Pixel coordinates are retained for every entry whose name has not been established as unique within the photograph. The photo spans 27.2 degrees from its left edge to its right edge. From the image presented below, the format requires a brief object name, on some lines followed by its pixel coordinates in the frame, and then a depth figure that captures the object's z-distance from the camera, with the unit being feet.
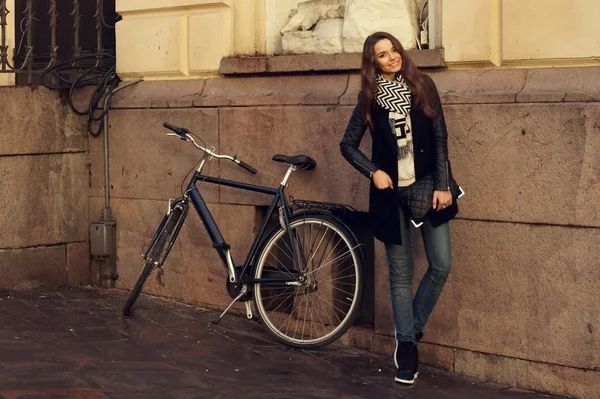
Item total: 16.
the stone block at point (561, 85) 20.86
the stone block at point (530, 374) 21.07
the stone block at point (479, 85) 22.00
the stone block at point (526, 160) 20.75
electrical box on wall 30.40
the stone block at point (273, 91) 25.22
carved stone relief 25.17
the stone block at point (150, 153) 27.91
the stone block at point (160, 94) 28.32
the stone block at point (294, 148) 24.76
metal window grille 30.68
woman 21.20
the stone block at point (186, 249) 27.40
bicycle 24.08
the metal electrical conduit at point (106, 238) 30.40
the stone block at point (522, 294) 20.98
